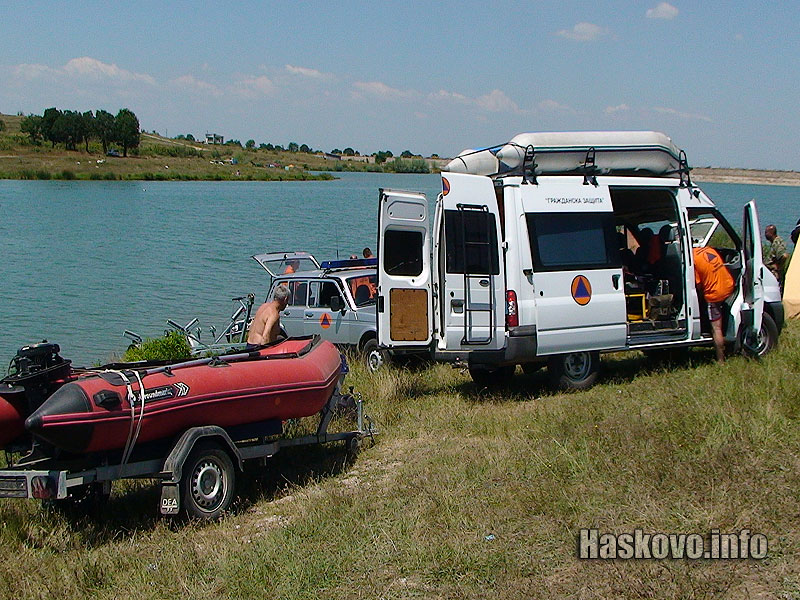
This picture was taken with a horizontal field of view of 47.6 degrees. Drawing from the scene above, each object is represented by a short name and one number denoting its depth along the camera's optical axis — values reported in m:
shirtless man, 10.34
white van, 10.16
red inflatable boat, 6.68
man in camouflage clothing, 17.40
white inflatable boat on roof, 10.66
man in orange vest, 11.35
